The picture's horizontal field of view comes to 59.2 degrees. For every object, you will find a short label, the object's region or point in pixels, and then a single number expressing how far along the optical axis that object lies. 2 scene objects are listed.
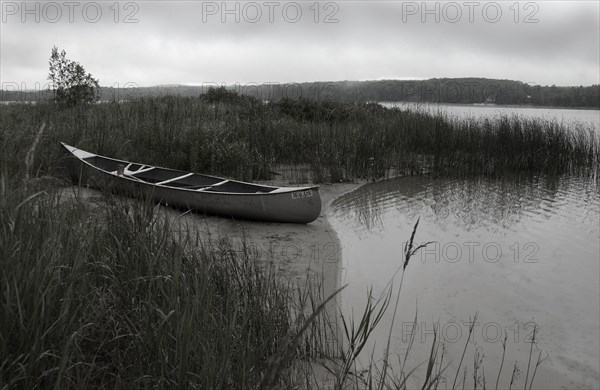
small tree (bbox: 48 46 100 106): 17.70
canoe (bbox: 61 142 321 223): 7.55
